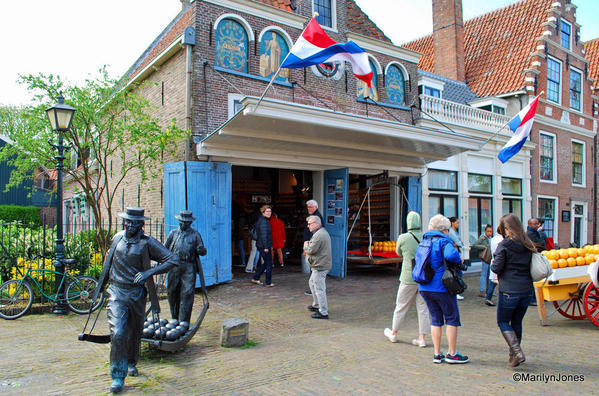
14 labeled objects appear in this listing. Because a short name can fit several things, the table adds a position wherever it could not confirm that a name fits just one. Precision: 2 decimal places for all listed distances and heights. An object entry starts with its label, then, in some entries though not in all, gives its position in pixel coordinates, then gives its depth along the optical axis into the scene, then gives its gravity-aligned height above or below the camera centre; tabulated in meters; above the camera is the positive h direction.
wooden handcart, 6.82 -1.41
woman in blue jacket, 4.98 -1.14
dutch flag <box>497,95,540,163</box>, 10.25 +1.68
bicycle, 7.32 -1.65
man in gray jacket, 7.25 -1.00
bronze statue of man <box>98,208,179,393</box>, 4.36 -0.88
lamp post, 7.46 +0.67
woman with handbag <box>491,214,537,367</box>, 4.89 -0.90
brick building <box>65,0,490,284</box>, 9.52 +1.60
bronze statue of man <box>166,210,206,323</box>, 6.02 -1.03
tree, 8.94 +1.49
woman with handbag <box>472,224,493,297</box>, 9.63 -1.36
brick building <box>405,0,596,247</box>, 18.58 +5.13
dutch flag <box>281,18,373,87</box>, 7.68 +2.65
